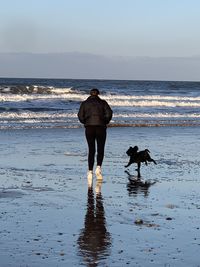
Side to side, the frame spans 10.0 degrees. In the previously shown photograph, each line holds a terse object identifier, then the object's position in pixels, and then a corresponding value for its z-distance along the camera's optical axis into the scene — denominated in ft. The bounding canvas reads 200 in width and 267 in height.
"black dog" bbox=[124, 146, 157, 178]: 68.94
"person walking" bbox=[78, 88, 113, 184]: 58.77
